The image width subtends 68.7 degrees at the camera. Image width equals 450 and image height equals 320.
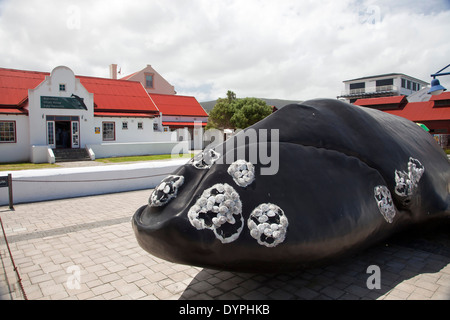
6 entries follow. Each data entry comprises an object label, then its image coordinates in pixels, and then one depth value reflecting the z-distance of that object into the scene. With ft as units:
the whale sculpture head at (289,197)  10.38
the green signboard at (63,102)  69.92
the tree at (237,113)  125.08
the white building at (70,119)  68.54
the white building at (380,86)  179.42
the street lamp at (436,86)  33.01
